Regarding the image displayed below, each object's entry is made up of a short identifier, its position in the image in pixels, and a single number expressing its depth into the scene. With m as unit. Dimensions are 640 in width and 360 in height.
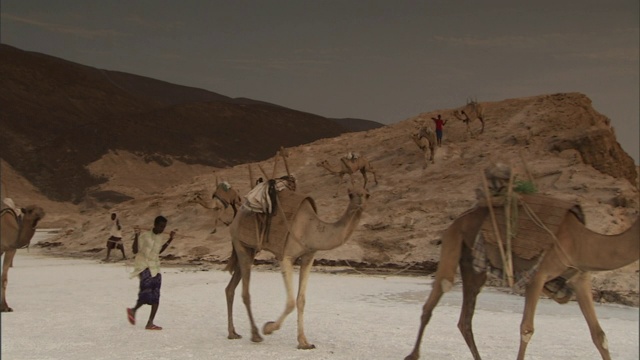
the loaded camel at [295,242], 9.74
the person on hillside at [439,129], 32.50
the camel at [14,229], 13.66
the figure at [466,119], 33.57
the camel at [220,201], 27.69
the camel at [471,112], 33.75
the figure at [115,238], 26.09
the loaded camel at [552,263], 7.78
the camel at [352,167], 29.02
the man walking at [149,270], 11.68
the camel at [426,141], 30.62
